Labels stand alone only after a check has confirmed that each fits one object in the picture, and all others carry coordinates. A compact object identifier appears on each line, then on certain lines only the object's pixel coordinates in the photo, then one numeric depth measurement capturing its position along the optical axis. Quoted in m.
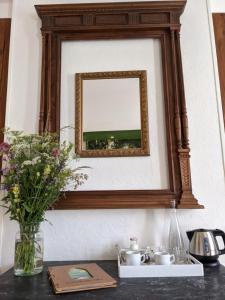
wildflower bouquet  1.11
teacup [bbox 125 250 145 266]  1.08
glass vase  1.09
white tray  1.03
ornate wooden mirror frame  1.36
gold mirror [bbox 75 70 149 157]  1.43
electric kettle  1.17
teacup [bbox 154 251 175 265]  1.08
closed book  0.89
